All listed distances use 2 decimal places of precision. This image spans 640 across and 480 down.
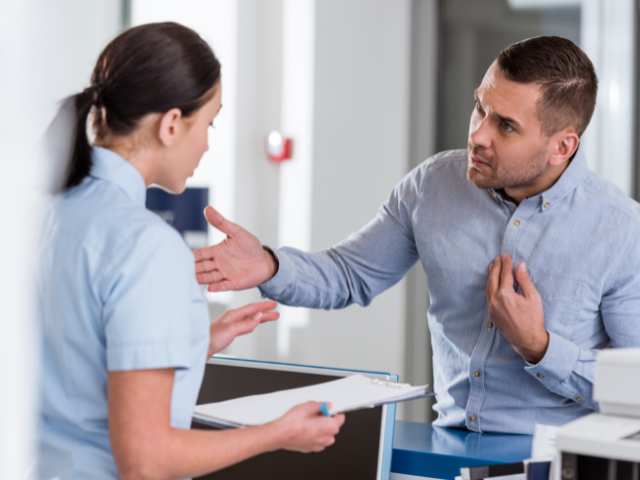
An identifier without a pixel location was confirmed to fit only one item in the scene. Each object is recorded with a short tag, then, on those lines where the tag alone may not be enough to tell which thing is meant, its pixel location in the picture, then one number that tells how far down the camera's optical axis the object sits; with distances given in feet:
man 7.72
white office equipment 6.15
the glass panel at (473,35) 11.84
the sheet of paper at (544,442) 6.67
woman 6.21
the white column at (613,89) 11.26
